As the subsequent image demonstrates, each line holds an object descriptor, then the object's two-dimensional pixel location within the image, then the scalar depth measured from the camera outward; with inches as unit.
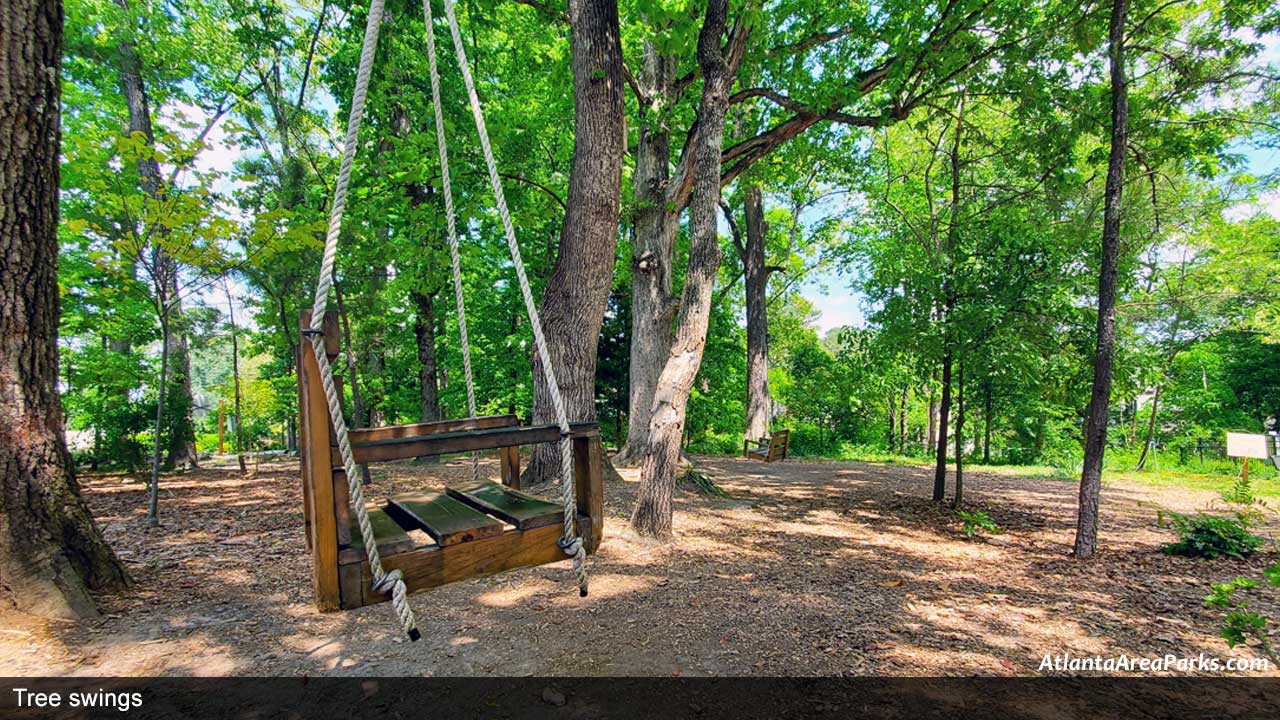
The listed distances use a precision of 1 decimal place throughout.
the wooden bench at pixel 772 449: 518.9
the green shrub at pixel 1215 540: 204.8
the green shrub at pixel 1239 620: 77.5
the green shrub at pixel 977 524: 239.7
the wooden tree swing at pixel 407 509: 68.5
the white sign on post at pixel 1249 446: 299.4
